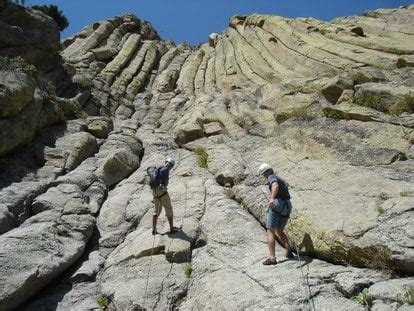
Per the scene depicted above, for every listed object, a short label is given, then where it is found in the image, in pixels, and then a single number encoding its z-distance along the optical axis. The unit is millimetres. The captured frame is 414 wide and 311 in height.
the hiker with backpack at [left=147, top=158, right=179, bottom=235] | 17625
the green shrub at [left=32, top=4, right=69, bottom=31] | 69312
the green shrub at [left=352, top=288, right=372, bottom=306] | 11083
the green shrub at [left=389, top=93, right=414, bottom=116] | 21953
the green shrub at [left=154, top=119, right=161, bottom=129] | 35688
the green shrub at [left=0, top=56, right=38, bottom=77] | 26328
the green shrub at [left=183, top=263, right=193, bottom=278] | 15321
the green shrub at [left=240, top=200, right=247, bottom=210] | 18825
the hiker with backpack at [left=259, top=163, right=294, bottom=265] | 13945
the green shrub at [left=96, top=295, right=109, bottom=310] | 15008
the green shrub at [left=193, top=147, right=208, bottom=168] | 24633
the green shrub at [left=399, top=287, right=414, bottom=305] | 10251
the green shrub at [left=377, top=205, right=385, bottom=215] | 13828
